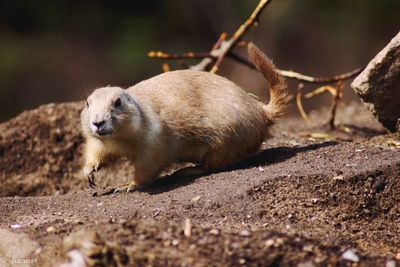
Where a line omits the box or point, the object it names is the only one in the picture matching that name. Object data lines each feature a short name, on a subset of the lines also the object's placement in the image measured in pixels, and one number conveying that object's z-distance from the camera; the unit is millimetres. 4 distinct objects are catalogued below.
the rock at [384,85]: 12742
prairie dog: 11625
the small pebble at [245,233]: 8527
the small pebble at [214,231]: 8523
